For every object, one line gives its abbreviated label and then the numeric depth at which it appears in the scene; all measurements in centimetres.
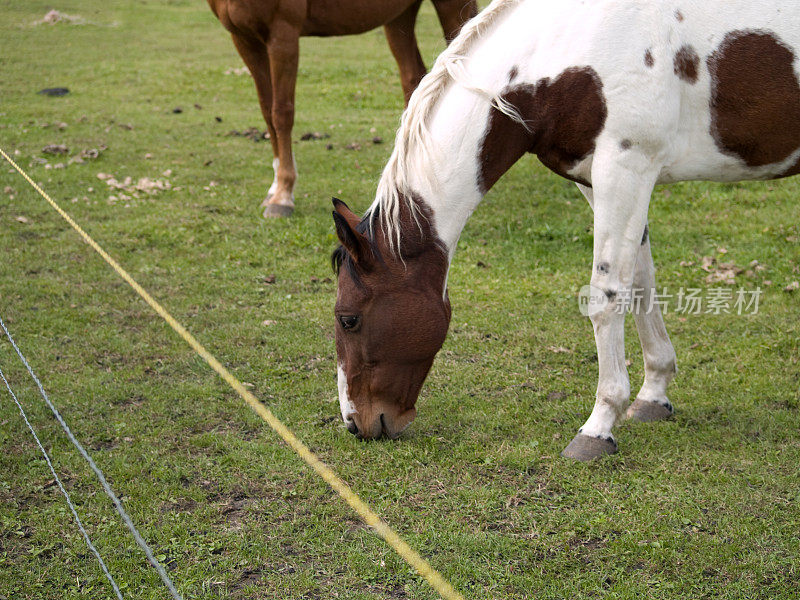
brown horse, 668
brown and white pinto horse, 331
